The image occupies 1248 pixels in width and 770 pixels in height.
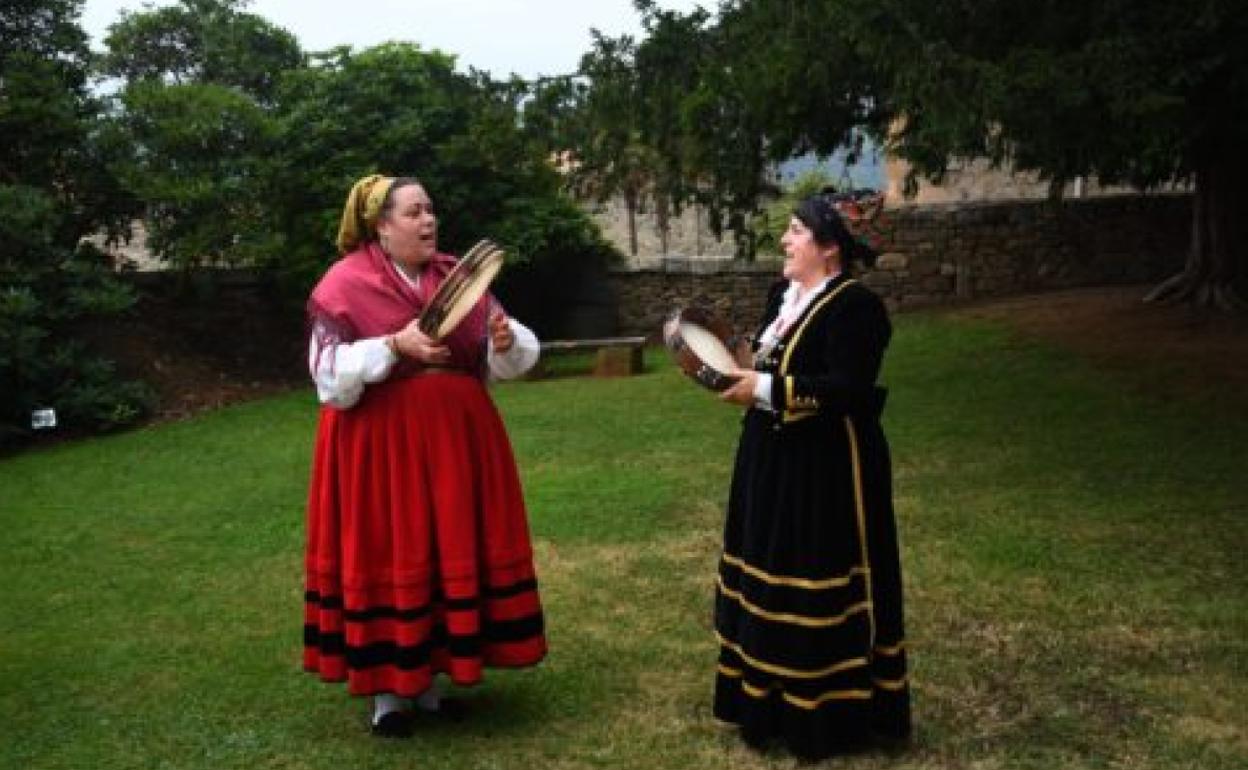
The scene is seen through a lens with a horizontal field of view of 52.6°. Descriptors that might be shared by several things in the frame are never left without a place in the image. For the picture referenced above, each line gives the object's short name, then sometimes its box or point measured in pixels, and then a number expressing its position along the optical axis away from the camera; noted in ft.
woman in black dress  12.26
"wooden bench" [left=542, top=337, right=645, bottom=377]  42.50
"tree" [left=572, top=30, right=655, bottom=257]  30.42
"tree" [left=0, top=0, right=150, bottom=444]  35.68
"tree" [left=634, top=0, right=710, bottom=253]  29.99
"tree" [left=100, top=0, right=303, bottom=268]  40.50
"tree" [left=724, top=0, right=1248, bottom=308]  19.80
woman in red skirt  13.17
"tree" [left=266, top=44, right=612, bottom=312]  43.39
